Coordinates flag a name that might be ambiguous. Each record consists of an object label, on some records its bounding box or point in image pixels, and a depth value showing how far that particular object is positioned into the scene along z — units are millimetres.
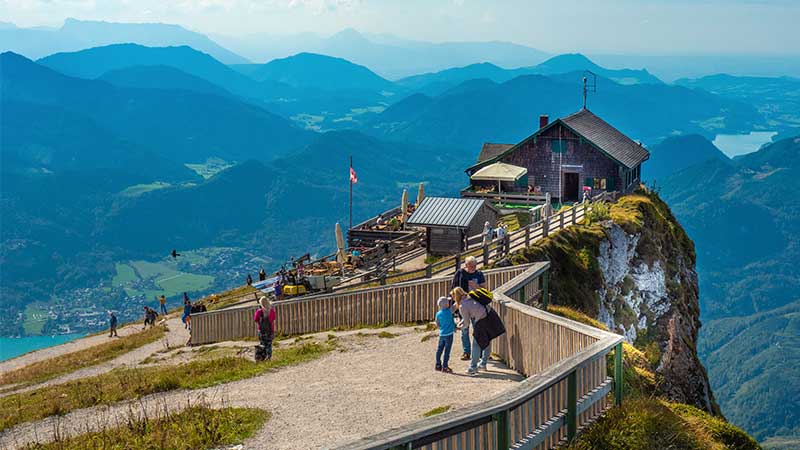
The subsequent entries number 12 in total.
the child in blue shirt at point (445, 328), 15586
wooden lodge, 50406
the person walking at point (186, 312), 35912
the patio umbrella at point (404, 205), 45141
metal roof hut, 37531
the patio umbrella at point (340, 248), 36875
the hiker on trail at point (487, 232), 35266
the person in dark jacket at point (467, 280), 16241
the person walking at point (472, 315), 15117
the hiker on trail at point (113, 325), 43531
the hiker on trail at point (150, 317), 43219
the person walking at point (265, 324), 20422
